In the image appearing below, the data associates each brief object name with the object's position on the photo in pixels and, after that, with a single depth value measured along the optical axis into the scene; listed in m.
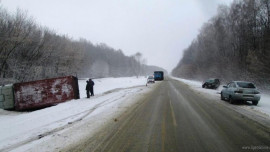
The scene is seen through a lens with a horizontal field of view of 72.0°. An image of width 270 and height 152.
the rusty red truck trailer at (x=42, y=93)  17.84
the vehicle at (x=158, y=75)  71.54
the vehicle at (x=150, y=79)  50.38
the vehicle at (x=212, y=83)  31.35
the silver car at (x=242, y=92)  13.50
